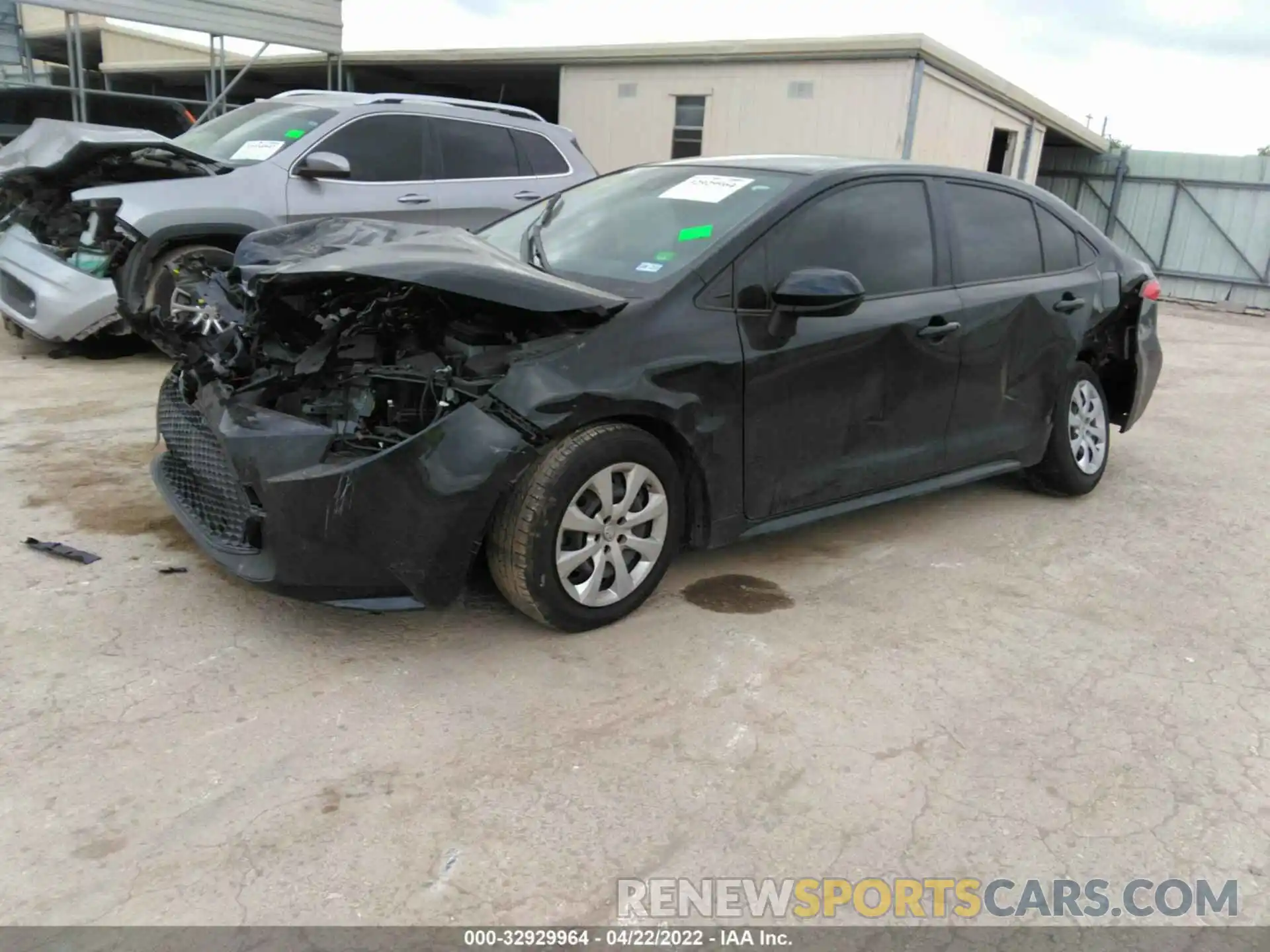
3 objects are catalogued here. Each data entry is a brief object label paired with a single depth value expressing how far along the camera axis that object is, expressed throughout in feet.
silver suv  21.01
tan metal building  40.40
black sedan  10.17
